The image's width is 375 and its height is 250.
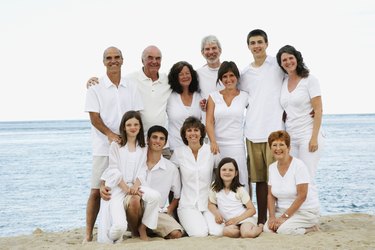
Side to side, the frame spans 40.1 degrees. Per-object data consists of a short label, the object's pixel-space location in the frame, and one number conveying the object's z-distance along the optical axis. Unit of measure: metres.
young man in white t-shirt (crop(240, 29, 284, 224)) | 6.34
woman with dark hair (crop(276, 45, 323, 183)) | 6.11
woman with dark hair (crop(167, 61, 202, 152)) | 6.57
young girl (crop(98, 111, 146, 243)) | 5.86
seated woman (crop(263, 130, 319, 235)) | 5.88
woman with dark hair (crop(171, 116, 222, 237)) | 6.22
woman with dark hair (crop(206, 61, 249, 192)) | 6.40
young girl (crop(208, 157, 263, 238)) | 6.04
